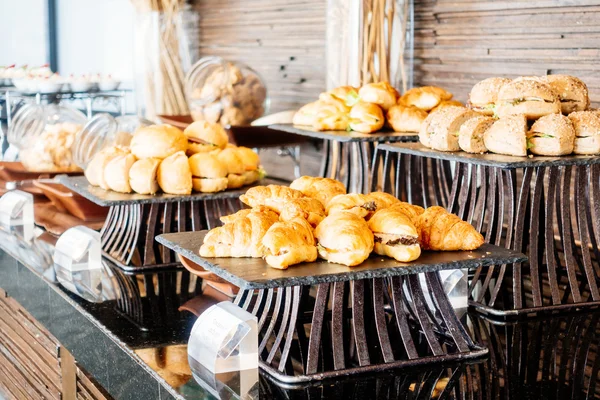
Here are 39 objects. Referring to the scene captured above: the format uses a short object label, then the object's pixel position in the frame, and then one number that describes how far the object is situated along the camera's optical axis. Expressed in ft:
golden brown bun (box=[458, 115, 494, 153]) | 7.46
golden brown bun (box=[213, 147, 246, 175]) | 8.36
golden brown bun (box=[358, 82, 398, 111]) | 10.76
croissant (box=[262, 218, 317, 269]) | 4.96
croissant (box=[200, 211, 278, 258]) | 5.31
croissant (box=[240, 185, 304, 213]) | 5.95
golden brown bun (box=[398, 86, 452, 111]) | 10.61
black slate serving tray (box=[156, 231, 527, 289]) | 4.81
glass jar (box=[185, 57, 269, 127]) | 14.43
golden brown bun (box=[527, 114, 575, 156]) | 6.97
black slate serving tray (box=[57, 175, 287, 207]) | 7.84
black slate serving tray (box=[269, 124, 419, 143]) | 9.86
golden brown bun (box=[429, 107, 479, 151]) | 7.75
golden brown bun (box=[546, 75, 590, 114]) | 7.61
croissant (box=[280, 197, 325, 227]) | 5.43
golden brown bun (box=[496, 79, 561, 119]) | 7.36
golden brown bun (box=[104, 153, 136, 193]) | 8.06
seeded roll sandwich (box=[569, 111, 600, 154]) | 7.05
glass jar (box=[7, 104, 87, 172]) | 10.62
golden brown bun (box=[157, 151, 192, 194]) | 7.96
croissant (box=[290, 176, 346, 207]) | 6.18
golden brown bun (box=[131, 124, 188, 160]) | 8.13
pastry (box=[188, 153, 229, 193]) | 8.14
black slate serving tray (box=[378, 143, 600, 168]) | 6.65
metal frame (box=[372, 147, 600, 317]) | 6.81
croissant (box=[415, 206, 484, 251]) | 5.43
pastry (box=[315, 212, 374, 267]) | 4.99
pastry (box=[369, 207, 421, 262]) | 5.13
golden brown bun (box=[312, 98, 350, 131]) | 10.68
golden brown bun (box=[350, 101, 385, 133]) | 10.34
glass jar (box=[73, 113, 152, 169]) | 9.77
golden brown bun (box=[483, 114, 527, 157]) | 7.03
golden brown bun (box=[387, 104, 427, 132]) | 10.27
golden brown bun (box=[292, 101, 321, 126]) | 11.12
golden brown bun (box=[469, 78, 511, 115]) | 8.12
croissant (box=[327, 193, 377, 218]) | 5.48
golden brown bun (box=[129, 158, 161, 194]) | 7.97
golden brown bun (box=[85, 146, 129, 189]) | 8.36
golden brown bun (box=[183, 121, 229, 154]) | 8.57
